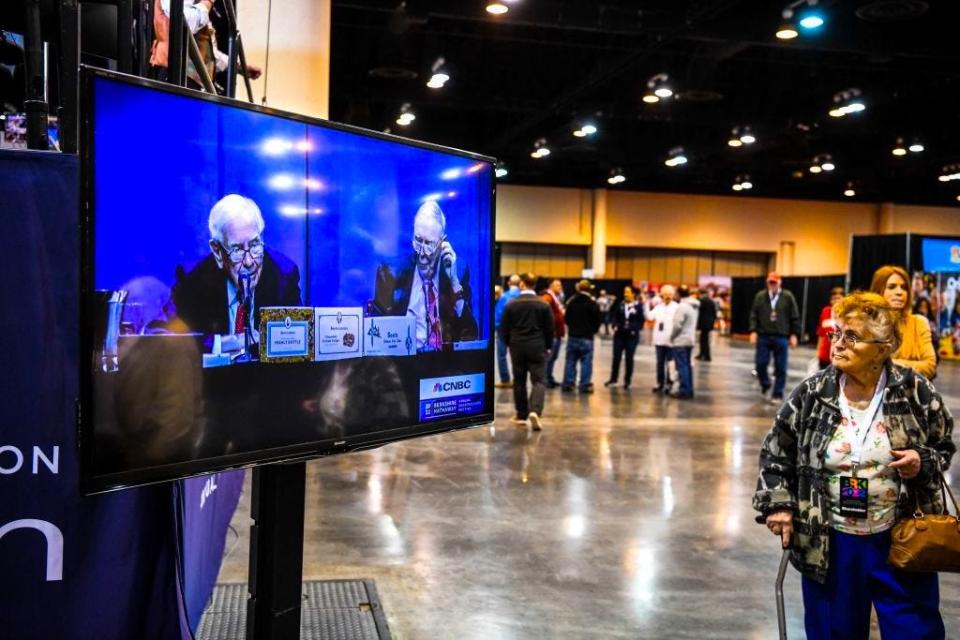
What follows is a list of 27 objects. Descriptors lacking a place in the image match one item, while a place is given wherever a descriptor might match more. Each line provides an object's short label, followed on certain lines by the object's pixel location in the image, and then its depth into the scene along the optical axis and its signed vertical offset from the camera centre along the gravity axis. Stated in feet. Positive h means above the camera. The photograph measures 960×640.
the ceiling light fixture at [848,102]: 55.21 +13.52
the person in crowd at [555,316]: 40.78 -0.76
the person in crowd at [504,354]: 41.01 -2.86
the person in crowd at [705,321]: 61.11 -1.28
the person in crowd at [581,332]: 39.52 -1.49
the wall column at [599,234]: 105.09 +8.37
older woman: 9.20 -1.95
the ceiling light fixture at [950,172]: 82.74 +13.70
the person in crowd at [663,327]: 40.47 -1.18
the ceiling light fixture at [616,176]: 93.42 +14.28
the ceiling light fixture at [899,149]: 70.18 +13.84
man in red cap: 37.99 -0.87
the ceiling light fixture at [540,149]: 75.61 +13.87
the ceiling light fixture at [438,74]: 50.06 +13.48
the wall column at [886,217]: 111.75 +11.89
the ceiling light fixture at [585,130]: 66.18 +13.70
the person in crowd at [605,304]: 86.66 -0.27
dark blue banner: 7.23 -1.43
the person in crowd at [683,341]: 39.32 -1.81
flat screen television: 5.21 +0.08
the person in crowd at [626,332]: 43.91 -1.58
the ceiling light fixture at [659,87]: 52.60 +13.59
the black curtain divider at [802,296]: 87.20 +0.99
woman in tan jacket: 15.48 -0.72
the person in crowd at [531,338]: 30.01 -1.39
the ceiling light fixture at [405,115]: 61.58 +13.52
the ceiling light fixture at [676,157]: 76.84 +13.44
